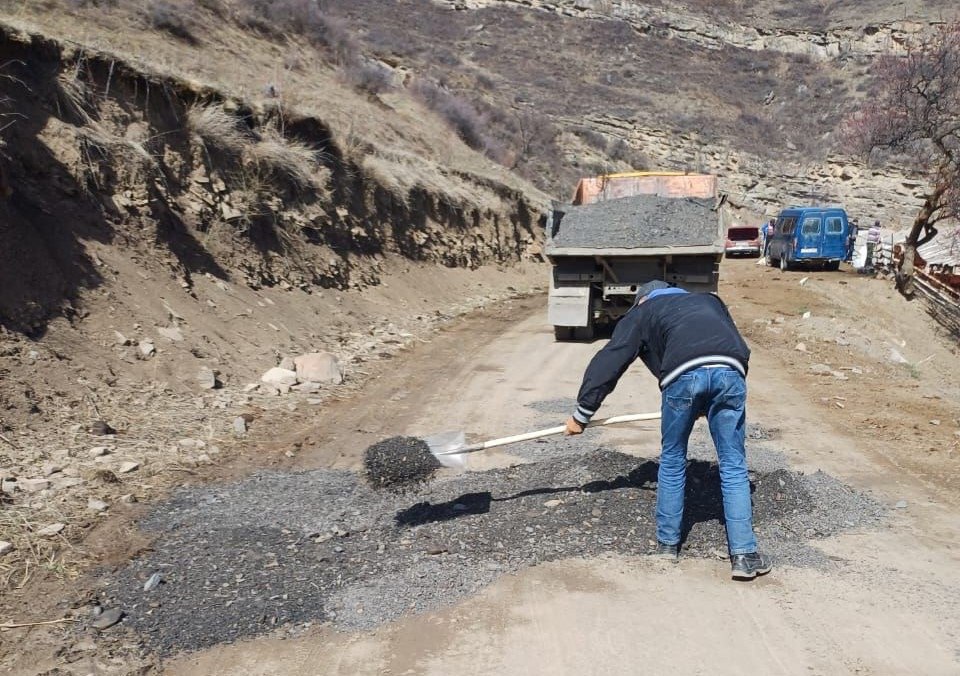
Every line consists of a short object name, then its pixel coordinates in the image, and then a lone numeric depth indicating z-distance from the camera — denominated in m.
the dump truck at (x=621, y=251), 11.45
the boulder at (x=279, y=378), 8.63
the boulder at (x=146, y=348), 8.01
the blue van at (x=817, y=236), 26.58
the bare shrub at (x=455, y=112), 28.56
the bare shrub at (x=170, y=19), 16.98
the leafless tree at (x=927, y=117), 20.06
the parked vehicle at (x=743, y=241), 34.06
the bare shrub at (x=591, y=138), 43.28
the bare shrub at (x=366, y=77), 24.78
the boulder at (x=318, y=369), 9.09
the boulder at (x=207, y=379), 8.04
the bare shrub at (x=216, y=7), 21.42
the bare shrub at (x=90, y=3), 14.95
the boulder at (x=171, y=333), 8.55
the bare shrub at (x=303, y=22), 23.67
